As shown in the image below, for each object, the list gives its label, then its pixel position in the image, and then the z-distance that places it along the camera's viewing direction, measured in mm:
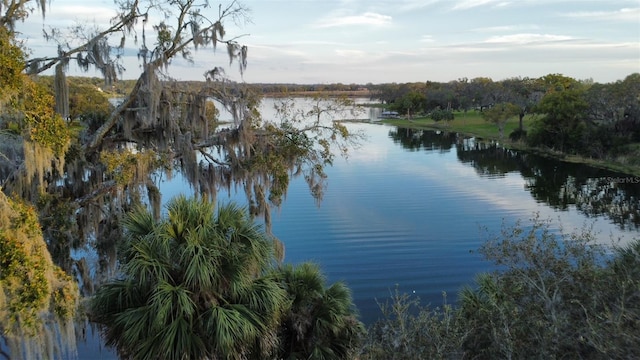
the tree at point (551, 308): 6375
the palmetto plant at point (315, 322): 10516
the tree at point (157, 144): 11969
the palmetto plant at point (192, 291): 8680
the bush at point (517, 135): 63019
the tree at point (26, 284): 6246
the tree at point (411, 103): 111706
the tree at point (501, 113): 67875
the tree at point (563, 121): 50322
